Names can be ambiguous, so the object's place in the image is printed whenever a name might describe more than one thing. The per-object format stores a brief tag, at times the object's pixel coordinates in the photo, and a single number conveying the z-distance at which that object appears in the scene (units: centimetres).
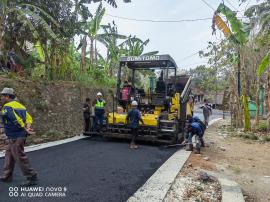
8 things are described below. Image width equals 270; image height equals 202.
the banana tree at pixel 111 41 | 2167
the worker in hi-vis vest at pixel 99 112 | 1187
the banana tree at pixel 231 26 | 1473
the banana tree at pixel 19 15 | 1117
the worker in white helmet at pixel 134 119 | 1012
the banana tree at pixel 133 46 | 2370
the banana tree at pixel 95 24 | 1991
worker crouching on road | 1044
